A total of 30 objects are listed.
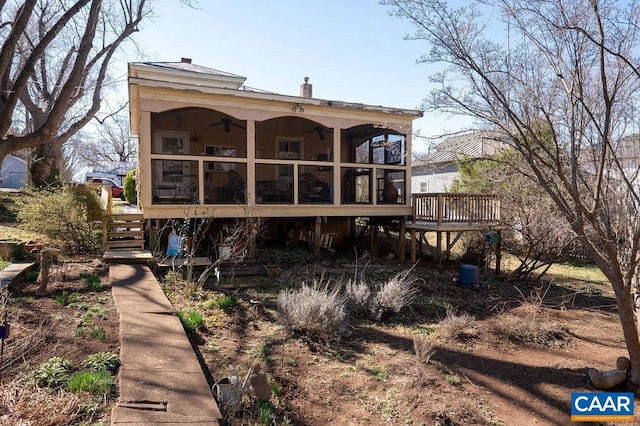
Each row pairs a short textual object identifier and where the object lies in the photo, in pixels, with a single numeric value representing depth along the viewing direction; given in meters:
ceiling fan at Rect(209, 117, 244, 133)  11.95
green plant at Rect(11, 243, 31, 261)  7.81
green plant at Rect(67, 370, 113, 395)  2.99
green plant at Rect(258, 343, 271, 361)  4.55
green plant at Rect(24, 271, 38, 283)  6.27
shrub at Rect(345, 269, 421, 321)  6.62
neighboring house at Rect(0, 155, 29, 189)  41.75
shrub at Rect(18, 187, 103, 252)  9.30
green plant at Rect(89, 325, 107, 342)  4.08
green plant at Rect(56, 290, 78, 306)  5.25
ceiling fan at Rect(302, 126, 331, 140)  12.52
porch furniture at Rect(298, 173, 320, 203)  11.26
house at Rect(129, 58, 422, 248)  9.38
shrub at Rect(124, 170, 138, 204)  17.80
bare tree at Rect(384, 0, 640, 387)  3.75
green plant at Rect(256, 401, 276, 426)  3.16
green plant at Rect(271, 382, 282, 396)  3.74
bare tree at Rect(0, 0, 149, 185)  6.92
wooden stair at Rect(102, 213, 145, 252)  9.04
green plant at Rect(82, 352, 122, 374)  3.42
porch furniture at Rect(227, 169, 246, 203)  10.42
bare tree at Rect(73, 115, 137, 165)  45.97
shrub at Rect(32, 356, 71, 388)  3.08
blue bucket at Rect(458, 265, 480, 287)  9.30
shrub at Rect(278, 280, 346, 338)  5.30
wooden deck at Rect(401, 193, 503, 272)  10.88
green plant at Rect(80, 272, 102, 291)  6.12
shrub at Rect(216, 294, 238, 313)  6.13
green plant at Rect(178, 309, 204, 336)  4.93
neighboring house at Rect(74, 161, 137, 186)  32.44
